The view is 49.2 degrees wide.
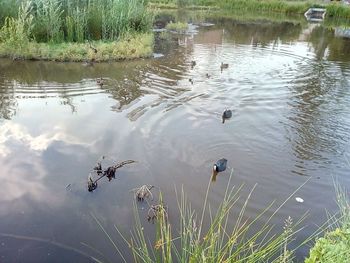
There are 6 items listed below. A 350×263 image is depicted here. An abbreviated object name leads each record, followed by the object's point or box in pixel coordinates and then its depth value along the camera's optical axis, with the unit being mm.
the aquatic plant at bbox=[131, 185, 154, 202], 5176
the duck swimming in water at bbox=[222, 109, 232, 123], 7612
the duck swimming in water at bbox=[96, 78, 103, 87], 9886
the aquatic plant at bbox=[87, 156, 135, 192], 5609
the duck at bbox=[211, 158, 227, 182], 5551
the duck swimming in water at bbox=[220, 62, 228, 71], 11550
